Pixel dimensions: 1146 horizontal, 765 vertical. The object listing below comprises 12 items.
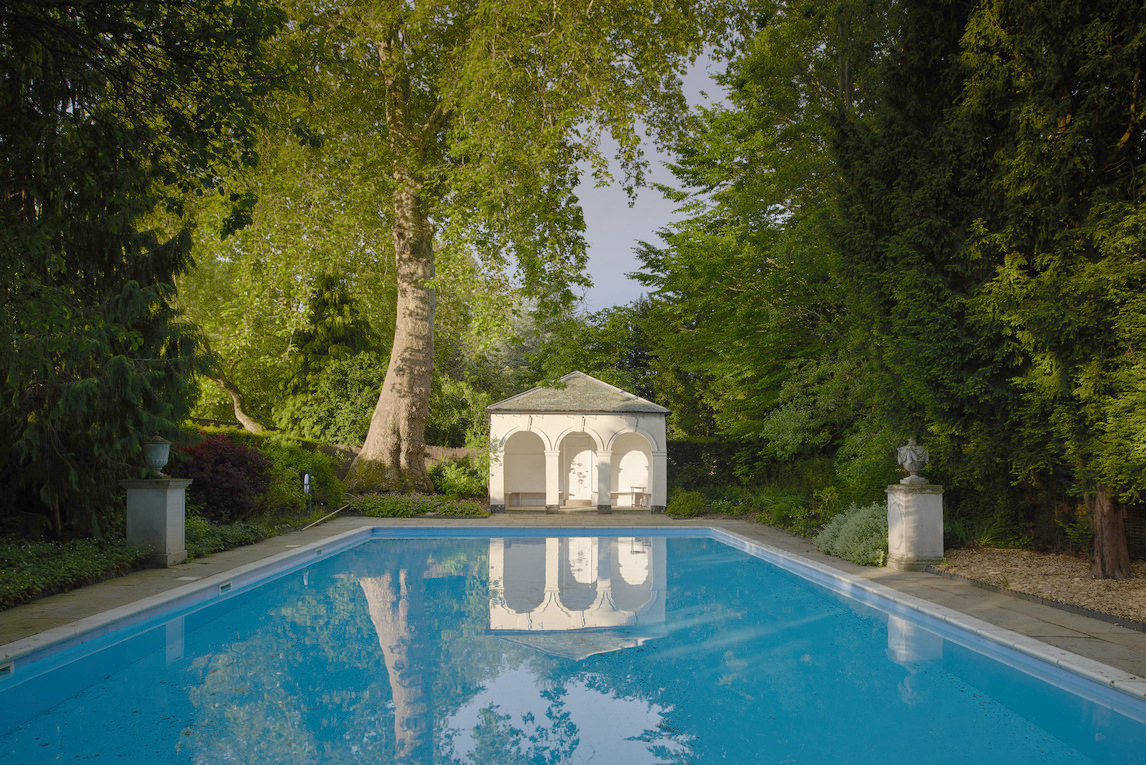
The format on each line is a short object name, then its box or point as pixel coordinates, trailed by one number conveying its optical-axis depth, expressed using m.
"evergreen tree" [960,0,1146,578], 6.98
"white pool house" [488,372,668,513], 19.06
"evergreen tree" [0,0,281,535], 4.96
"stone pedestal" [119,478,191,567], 9.40
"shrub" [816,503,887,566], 10.25
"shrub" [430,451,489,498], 19.91
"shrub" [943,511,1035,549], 10.33
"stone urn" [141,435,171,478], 9.48
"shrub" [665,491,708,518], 18.41
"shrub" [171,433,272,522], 12.33
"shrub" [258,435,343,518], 14.75
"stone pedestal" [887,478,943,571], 9.50
